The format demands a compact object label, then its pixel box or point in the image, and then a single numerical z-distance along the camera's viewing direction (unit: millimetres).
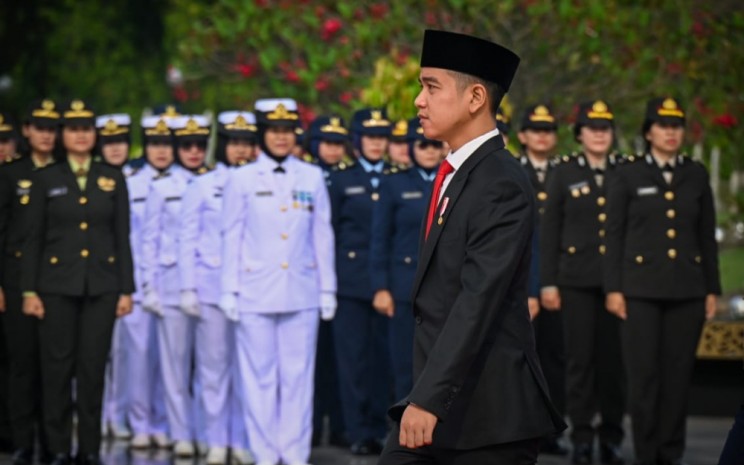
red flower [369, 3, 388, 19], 22062
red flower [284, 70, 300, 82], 24488
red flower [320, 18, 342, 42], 22781
